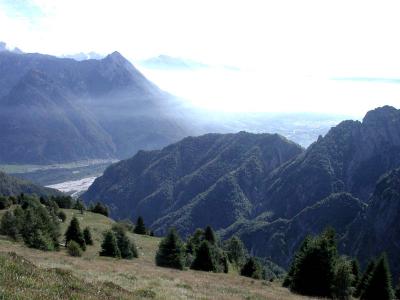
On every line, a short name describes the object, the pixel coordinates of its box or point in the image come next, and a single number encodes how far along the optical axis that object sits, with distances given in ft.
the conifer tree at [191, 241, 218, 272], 214.28
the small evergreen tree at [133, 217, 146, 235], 403.97
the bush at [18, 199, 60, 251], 196.13
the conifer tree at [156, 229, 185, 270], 209.87
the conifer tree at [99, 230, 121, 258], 213.46
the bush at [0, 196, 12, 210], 344.53
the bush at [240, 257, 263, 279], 278.87
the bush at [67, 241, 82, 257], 183.73
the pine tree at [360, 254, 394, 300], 159.33
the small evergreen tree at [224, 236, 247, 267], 393.00
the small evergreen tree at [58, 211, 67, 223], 336.04
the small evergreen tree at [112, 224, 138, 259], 236.02
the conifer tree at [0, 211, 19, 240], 224.94
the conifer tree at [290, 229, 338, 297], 142.92
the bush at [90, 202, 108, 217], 475.72
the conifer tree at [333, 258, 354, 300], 144.97
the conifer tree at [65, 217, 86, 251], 230.54
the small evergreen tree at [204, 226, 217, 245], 315.86
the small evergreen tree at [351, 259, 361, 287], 247.03
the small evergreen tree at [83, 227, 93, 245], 261.85
